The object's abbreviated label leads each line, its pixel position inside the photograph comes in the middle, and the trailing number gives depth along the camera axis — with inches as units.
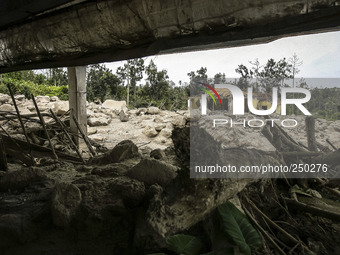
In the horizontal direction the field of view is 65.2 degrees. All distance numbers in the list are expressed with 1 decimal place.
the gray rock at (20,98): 479.3
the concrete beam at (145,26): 39.8
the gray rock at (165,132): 351.7
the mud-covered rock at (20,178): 70.1
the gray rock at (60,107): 392.0
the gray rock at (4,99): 443.3
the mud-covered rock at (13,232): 49.3
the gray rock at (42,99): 486.4
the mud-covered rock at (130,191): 55.4
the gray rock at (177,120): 367.6
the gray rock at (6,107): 402.9
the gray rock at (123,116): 449.1
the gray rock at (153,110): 486.3
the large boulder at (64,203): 52.1
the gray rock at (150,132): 355.9
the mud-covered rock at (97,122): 400.2
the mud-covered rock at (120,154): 91.6
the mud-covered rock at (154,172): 61.1
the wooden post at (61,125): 127.4
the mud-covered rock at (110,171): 72.1
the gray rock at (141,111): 490.0
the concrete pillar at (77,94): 195.0
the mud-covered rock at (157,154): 90.8
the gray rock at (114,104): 532.8
